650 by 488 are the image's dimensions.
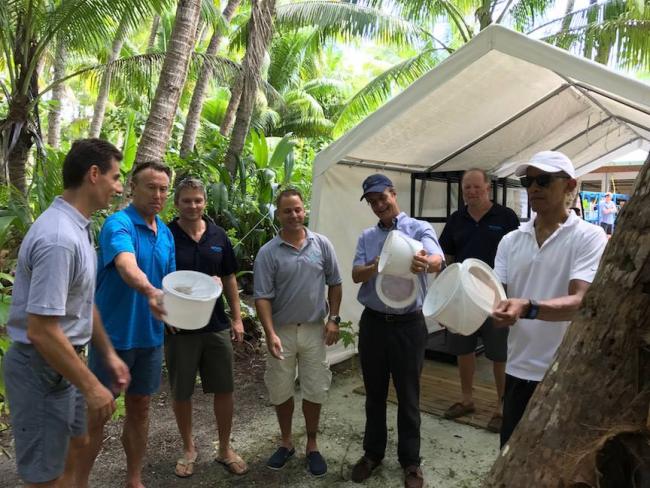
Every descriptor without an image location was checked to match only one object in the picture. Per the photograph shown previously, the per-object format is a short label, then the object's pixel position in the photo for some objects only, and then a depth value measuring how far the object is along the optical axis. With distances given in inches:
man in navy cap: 122.6
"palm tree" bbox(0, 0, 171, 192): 237.5
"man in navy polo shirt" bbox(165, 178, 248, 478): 125.0
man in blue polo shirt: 106.9
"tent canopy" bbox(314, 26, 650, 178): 133.3
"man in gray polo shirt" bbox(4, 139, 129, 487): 72.4
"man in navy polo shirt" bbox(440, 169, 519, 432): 164.7
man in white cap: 83.7
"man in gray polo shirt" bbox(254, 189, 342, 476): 128.6
